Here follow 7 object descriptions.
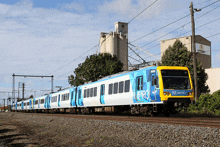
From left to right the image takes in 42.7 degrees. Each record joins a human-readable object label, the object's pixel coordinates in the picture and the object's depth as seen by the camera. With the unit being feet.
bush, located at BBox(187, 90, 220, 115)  73.20
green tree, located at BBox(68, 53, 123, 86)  176.45
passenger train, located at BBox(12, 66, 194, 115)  57.06
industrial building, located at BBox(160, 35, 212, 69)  242.78
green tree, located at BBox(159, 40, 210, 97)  133.90
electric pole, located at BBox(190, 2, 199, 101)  84.43
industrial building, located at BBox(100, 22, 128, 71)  328.70
